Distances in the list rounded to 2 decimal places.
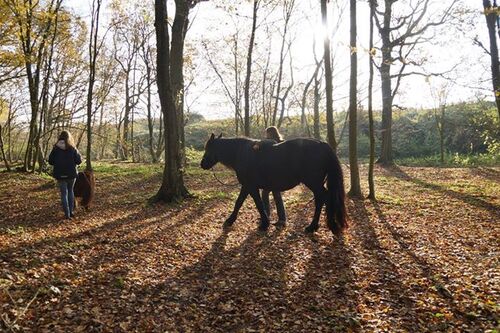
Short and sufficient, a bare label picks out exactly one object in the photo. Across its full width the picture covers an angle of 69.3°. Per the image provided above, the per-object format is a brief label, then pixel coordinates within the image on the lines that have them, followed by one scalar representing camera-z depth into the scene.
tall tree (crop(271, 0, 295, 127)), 25.36
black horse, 7.83
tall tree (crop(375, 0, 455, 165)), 20.06
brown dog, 10.83
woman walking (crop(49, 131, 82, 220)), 9.64
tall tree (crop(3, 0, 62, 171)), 14.82
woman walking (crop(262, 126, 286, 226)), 9.11
